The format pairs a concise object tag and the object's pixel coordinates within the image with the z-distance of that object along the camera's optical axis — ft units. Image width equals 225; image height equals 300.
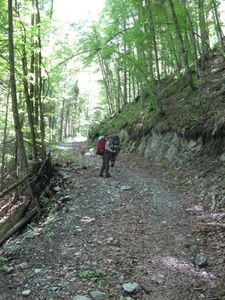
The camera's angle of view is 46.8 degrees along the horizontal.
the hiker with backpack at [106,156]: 33.04
